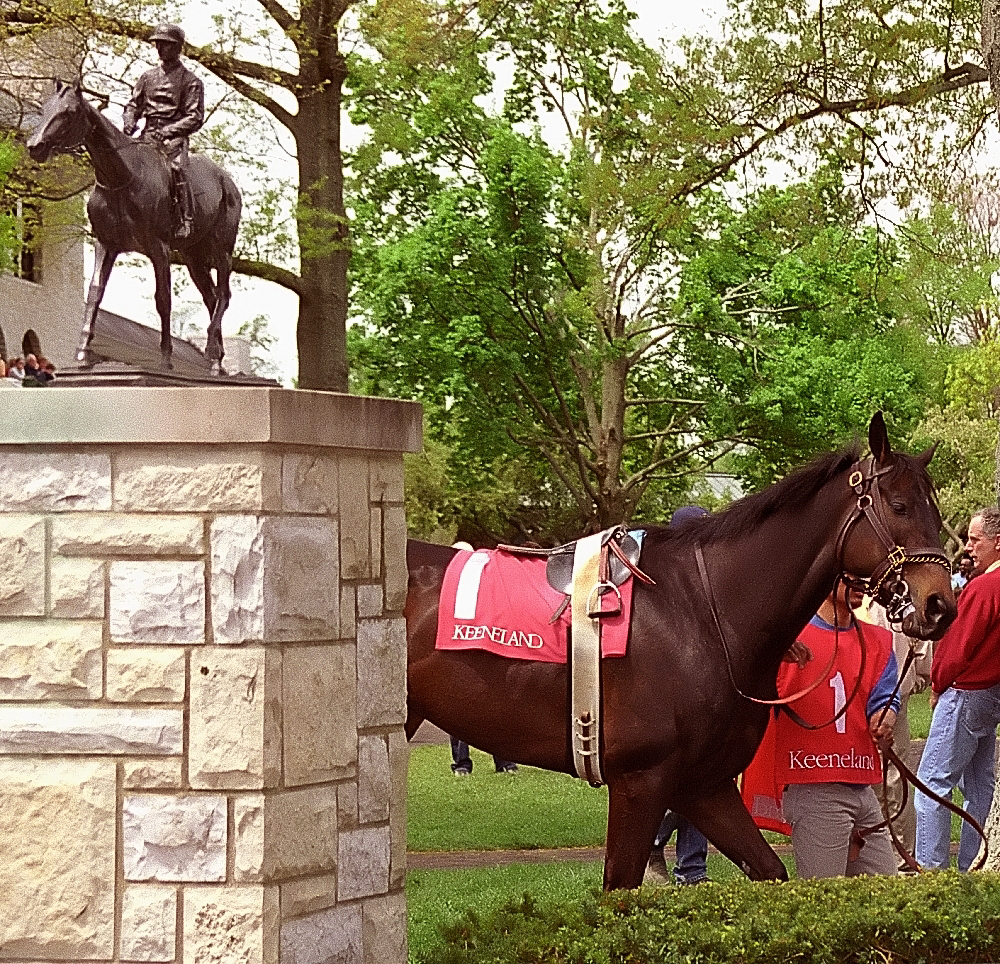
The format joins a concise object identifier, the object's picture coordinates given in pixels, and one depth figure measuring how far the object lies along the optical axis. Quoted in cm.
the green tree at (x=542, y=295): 3070
